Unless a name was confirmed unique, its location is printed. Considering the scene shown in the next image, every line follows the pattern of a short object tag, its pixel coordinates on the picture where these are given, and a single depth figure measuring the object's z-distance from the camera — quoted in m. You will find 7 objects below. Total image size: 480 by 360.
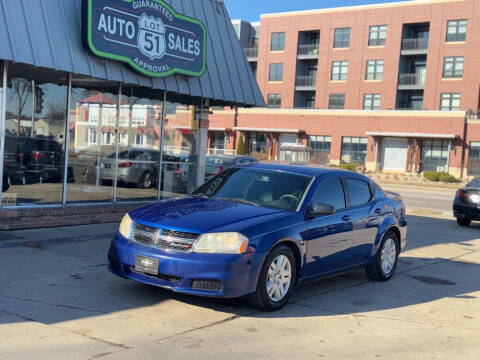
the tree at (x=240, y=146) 59.31
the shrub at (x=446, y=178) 46.44
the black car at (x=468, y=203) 15.28
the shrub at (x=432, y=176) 47.22
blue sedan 5.80
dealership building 10.03
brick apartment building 52.69
